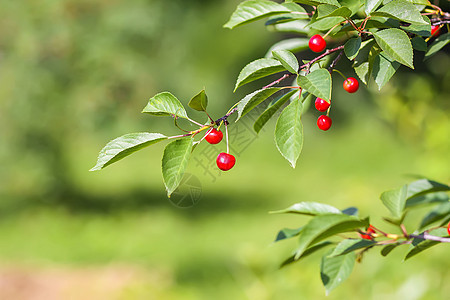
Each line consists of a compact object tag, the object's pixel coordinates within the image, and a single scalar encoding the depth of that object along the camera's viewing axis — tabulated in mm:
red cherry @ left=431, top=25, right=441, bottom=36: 1806
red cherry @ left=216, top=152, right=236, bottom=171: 1727
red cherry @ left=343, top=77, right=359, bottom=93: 1769
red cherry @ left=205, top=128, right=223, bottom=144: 1692
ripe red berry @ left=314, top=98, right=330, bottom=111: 1717
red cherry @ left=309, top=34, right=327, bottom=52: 1720
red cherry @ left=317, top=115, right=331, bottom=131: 1774
